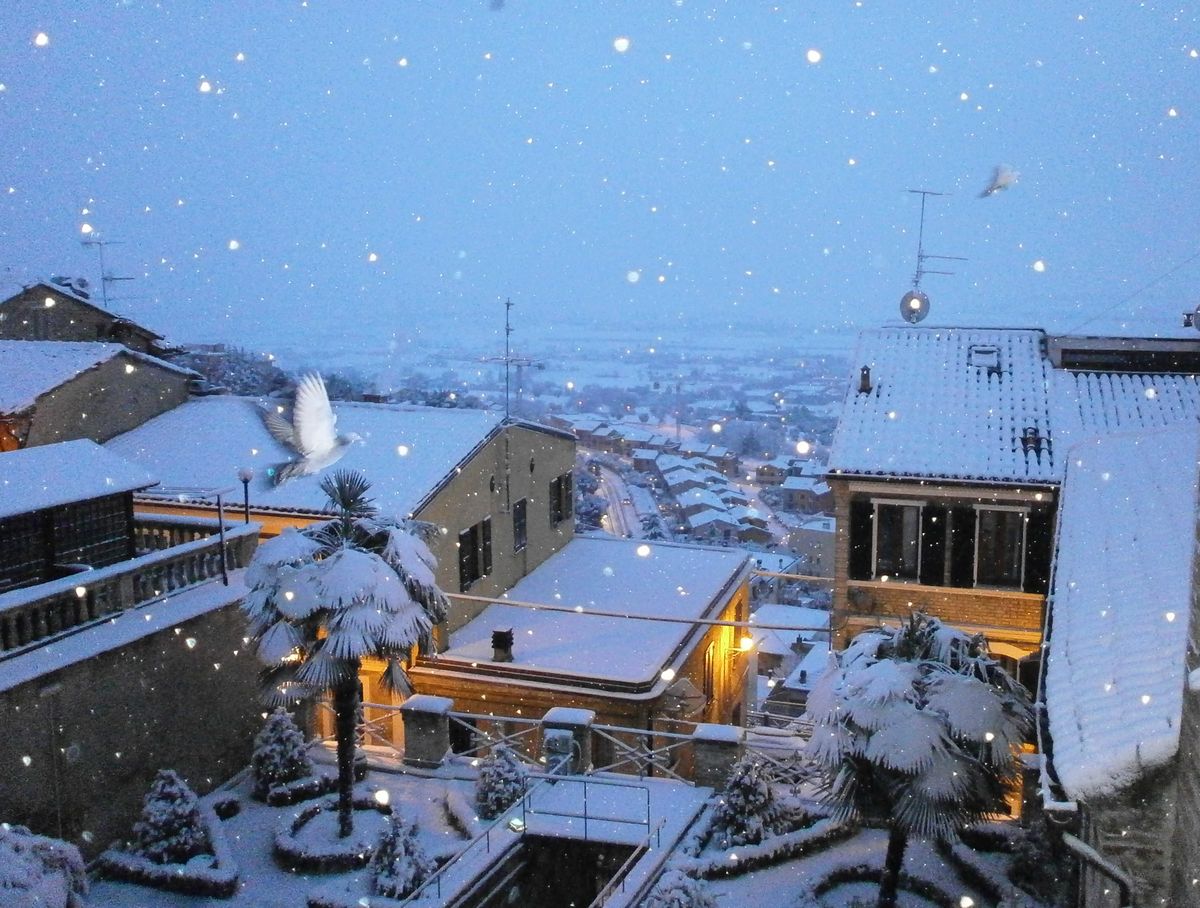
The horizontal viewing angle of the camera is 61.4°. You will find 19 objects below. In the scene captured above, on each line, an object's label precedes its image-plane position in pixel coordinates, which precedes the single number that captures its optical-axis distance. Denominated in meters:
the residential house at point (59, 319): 24.36
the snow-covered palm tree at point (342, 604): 10.88
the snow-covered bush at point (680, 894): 9.12
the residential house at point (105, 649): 10.47
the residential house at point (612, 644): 17.20
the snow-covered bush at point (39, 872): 6.60
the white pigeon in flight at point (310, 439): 19.75
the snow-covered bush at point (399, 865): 10.60
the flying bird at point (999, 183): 19.44
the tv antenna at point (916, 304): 22.41
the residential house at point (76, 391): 19.23
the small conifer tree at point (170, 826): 11.20
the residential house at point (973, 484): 16.97
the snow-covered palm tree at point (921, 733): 8.87
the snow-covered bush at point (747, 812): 11.32
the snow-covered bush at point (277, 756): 13.08
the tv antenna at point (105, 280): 29.53
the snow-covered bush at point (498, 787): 12.20
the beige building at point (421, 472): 18.81
